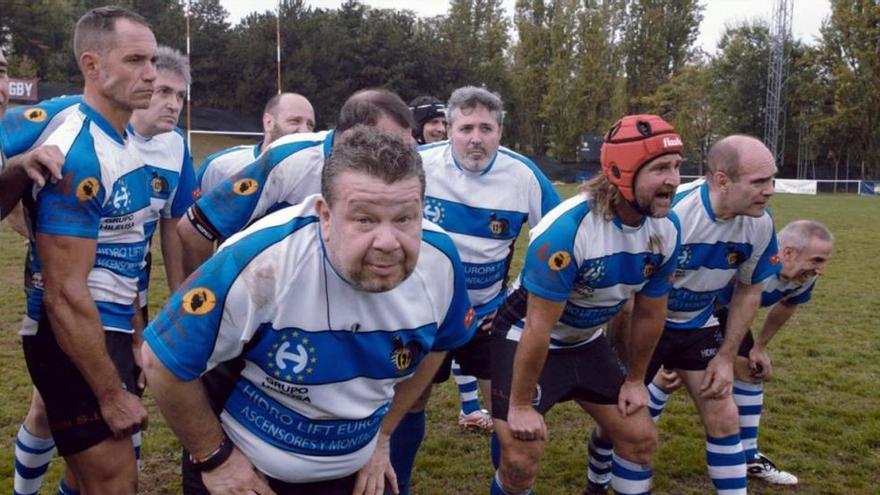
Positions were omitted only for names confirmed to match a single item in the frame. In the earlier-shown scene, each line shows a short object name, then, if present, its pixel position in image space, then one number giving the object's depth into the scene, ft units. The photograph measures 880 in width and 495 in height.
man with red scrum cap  13.23
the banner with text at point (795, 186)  144.66
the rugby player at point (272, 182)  13.98
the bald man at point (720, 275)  15.43
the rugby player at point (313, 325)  8.30
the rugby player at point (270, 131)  19.11
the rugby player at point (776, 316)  18.40
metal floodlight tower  160.56
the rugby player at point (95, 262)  10.79
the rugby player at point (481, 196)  16.97
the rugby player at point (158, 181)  13.94
